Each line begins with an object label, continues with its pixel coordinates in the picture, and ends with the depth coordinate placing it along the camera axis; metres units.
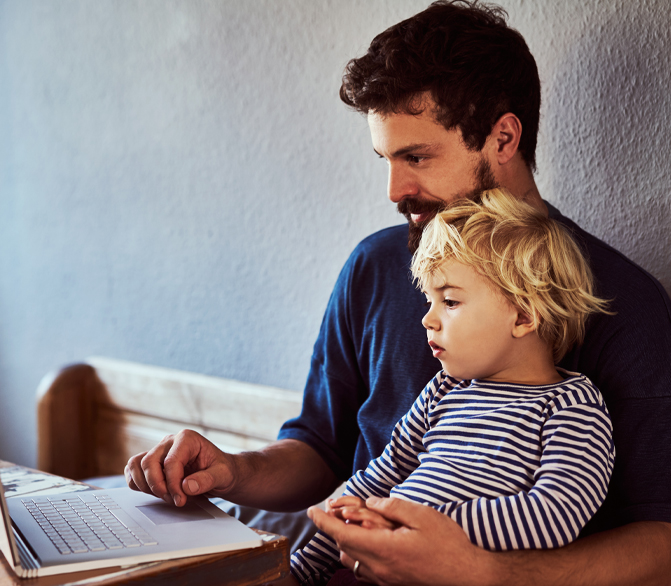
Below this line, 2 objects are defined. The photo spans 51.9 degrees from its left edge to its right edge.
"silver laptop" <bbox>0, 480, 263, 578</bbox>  0.75
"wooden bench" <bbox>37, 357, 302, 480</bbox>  1.81
